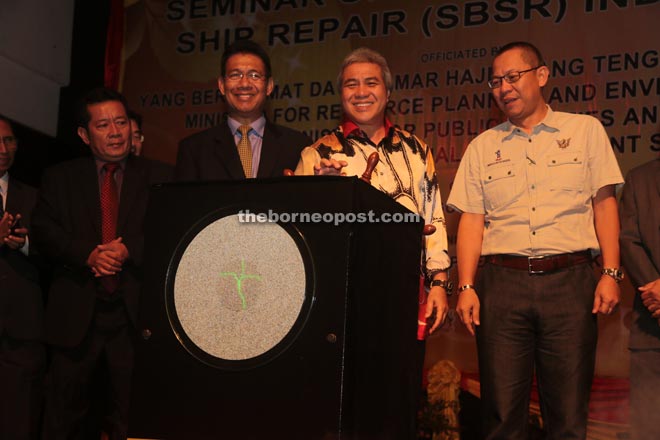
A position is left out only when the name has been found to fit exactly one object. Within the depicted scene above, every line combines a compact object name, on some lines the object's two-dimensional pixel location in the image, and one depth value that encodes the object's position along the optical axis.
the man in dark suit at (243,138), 2.61
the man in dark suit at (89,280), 3.10
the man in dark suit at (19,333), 3.46
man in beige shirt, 2.75
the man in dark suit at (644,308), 3.04
